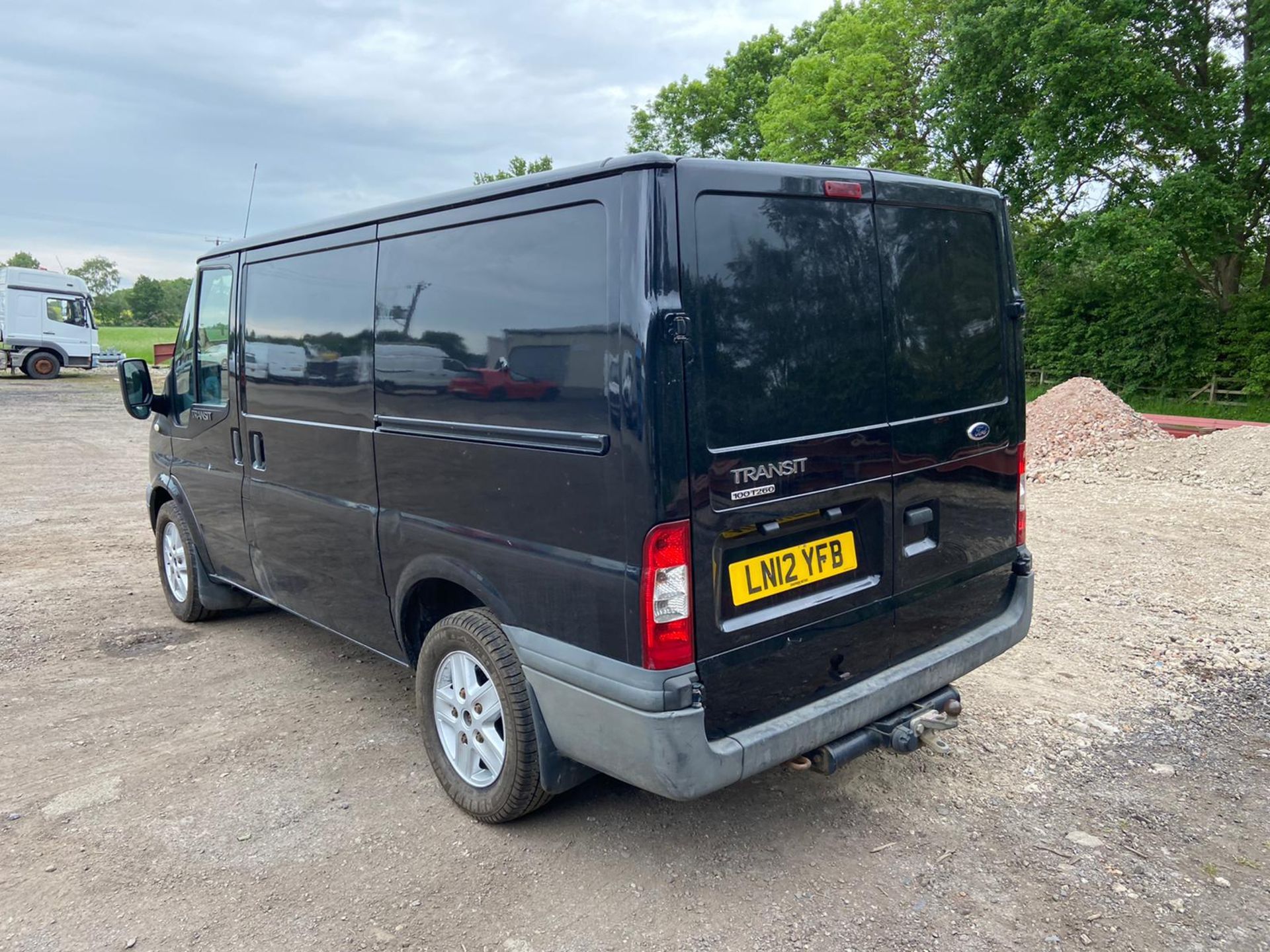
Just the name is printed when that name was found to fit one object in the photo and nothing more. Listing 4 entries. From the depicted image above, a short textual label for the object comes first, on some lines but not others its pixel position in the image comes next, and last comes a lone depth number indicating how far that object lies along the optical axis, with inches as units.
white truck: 1111.6
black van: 101.9
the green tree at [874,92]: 960.3
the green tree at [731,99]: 1398.9
